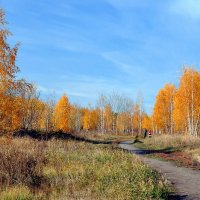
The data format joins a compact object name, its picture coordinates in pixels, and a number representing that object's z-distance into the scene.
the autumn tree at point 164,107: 72.00
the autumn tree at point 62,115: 65.81
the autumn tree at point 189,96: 47.60
